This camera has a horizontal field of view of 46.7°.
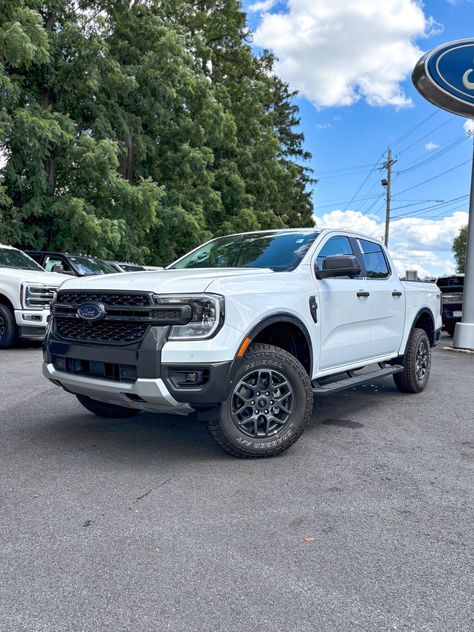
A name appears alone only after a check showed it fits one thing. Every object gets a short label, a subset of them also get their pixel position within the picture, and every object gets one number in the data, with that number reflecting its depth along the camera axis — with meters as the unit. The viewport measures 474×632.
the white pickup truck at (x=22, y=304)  9.40
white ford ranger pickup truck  3.71
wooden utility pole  41.72
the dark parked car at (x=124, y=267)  13.30
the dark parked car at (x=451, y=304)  13.98
